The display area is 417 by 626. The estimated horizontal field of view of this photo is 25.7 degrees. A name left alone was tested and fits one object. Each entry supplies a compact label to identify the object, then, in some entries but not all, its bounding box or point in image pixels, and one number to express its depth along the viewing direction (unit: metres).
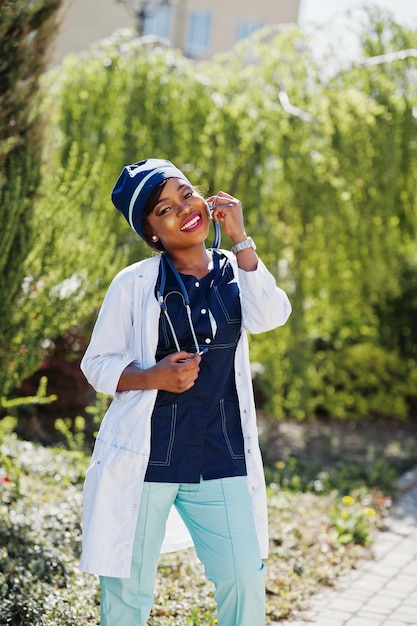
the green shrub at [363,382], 11.09
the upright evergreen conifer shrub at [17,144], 5.10
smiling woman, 2.95
